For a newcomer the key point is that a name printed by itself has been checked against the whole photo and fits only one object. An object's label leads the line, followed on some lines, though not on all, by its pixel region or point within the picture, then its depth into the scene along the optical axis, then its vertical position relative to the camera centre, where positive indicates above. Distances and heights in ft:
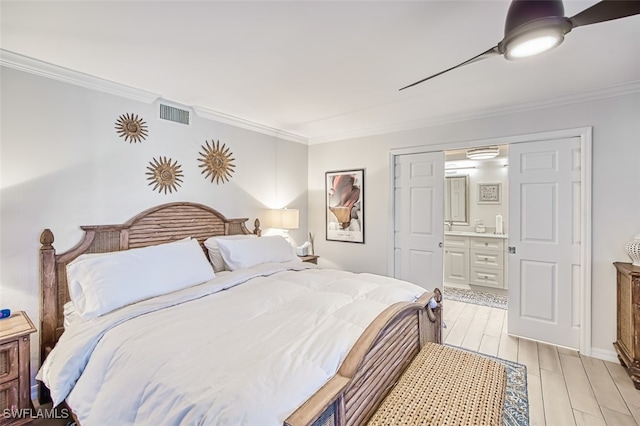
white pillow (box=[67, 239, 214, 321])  6.10 -1.46
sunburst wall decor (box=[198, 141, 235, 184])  10.80 +1.88
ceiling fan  3.66 +2.50
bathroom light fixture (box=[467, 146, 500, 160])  13.60 +2.83
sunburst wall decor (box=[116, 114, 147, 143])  8.61 +2.50
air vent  9.58 +3.25
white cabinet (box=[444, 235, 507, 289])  15.51 -2.59
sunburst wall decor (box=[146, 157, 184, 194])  9.33 +1.21
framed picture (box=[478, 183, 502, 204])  17.04 +1.19
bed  3.60 -2.07
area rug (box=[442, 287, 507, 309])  14.14 -4.24
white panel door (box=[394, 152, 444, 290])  12.06 -0.20
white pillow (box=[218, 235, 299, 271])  9.50 -1.31
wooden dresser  7.61 -2.84
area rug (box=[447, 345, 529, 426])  6.51 -4.48
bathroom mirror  18.06 +0.83
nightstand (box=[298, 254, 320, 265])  13.18 -2.05
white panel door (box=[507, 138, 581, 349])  9.53 -0.91
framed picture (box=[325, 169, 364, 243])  13.78 +0.37
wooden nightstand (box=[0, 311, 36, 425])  5.65 -3.07
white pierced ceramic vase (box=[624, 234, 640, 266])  7.93 -0.96
